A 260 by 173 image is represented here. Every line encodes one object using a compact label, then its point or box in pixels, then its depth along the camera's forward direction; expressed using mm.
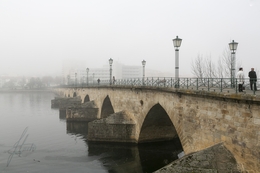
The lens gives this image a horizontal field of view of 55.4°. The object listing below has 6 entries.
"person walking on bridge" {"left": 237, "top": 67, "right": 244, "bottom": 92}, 10182
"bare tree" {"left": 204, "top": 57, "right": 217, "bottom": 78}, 33250
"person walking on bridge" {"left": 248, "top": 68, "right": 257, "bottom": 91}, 11234
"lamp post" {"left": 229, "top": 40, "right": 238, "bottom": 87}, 13062
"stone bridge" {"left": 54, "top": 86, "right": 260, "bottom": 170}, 8539
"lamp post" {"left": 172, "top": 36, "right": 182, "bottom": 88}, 13086
